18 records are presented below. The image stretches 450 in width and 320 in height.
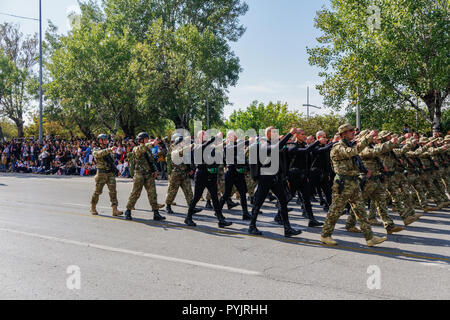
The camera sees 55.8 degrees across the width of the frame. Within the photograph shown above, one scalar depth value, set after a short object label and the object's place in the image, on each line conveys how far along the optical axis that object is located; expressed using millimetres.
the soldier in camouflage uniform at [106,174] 9898
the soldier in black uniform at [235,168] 9008
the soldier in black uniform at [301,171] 8609
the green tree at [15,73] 43500
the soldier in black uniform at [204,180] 8648
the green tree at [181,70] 26000
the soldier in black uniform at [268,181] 7598
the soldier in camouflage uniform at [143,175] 9398
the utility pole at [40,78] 28891
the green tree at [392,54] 17250
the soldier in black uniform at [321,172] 9906
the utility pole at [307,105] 42997
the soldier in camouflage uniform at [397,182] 8391
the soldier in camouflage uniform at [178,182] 10383
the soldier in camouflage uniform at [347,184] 6633
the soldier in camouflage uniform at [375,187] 7570
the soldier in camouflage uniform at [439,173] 10820
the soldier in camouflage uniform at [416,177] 10109
